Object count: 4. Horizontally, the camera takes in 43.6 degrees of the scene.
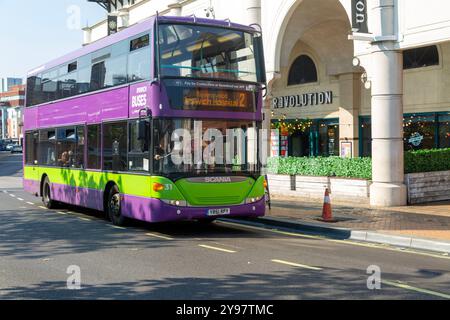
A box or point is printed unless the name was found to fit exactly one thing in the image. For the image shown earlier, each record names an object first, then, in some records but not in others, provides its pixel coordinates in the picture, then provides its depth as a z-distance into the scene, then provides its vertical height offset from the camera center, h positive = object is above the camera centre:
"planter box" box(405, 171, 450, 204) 16.28 -0.72
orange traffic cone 13.09 -1.09
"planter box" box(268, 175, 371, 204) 16.64 -0.77
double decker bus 11.13 +0.90
